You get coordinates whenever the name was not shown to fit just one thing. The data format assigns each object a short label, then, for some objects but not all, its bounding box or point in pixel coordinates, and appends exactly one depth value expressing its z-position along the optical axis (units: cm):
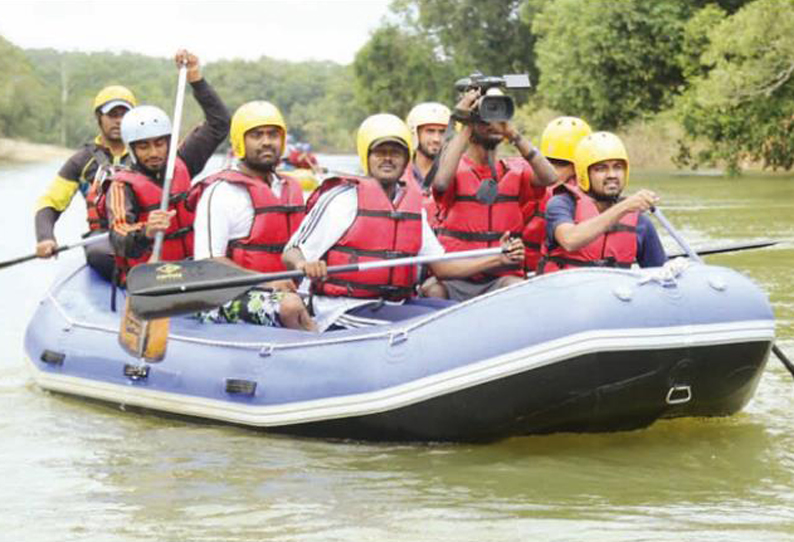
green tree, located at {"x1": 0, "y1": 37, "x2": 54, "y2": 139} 11729
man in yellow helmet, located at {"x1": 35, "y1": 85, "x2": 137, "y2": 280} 1414
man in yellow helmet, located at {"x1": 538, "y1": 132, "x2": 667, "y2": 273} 1073
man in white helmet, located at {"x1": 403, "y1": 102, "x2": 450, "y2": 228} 1447
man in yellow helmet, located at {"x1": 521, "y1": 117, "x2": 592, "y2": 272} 1217
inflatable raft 980
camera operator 1169
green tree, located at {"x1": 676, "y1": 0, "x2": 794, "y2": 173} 4212
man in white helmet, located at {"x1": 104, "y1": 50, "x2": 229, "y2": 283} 1259
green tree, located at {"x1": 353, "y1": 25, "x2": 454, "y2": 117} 10119
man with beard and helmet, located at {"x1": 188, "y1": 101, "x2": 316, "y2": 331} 1180
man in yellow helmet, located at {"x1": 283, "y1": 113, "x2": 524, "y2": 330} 1121
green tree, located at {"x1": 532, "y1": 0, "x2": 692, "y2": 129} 5733
